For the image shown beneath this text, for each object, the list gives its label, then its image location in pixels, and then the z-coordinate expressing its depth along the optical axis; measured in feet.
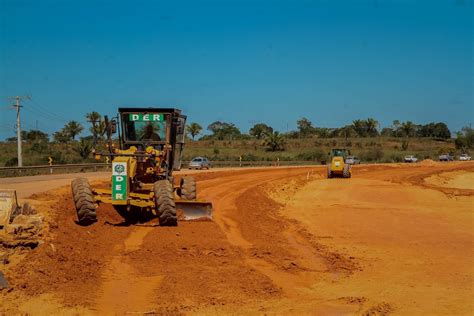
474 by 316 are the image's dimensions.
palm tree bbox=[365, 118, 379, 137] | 520.42
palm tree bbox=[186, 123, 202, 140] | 442.50
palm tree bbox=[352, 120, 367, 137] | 526.16
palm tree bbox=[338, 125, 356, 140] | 516.32
